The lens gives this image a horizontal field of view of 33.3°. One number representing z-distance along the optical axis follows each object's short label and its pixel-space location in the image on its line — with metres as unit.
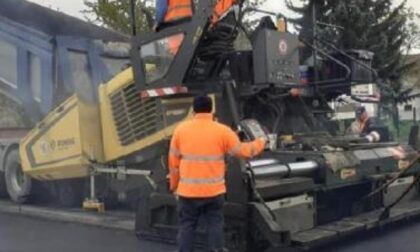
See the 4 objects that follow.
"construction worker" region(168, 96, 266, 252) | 5.49
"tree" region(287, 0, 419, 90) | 22.17
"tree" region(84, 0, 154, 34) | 21.26
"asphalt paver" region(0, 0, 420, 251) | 6.15
